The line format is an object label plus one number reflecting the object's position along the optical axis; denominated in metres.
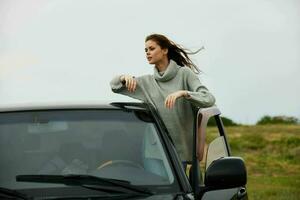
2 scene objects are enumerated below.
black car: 6.17
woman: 8.24
